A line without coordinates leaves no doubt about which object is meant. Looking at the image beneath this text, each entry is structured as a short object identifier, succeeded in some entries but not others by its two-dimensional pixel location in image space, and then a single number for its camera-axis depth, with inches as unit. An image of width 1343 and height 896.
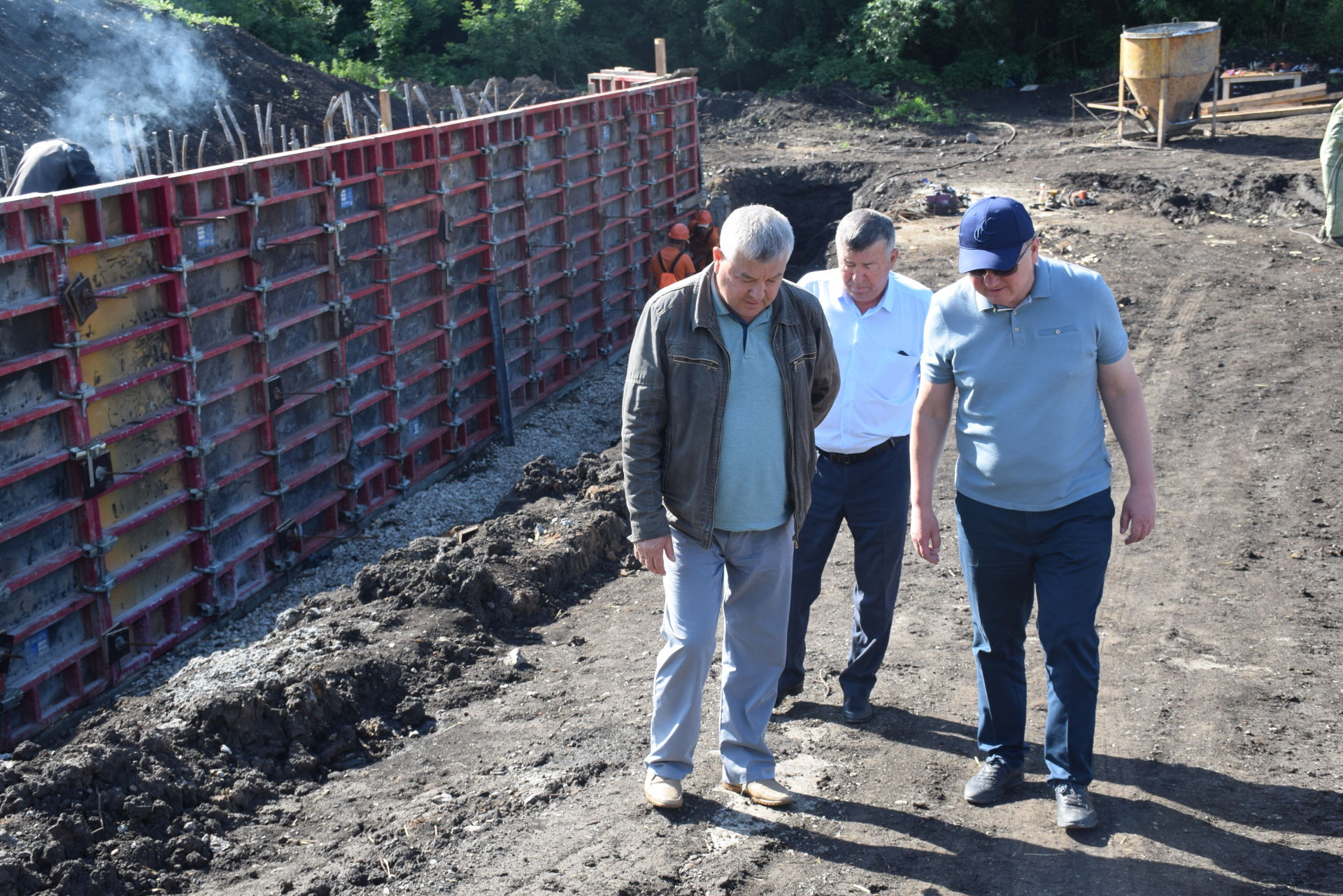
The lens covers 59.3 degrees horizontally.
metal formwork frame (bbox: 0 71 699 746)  259.6
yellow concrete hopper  799.7
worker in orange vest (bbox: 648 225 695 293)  529.7
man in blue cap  159.6
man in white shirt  193.8
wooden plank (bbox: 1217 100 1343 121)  877.2
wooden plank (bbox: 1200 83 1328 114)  889.5
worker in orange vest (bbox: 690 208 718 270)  601.6
